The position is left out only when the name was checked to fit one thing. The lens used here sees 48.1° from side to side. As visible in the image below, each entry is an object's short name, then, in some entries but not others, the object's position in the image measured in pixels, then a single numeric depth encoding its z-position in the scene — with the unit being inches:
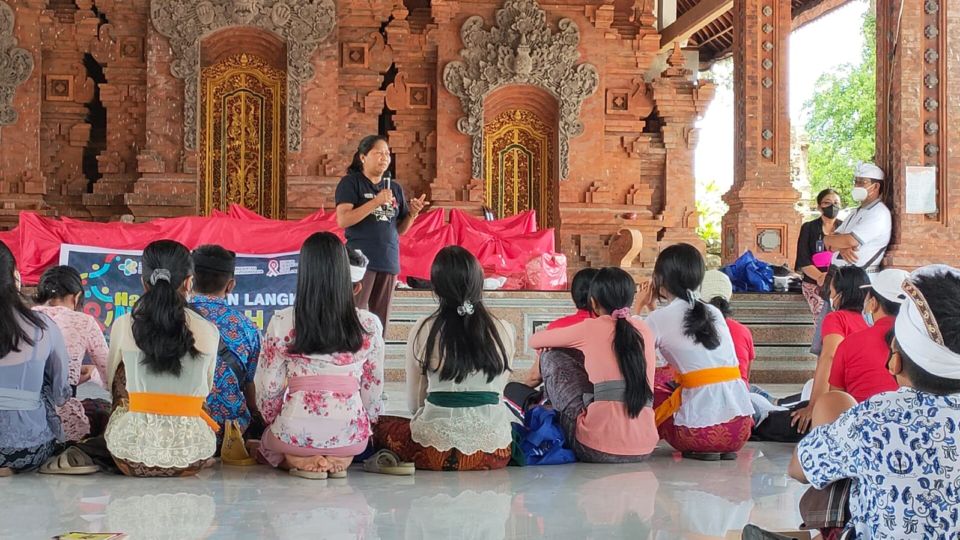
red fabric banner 315.0
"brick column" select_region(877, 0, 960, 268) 325.7
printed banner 294.8
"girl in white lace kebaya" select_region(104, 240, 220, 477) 152.5
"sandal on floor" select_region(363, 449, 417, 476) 163.3
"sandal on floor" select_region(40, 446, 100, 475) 158.4
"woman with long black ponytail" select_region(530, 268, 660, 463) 172.1
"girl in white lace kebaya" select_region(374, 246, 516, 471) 161.8
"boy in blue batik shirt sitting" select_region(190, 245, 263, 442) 171.2
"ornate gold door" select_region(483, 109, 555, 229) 538.0
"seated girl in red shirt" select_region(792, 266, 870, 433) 189.6
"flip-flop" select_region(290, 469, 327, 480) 157.4
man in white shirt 302.0
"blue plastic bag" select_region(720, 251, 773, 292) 333.4
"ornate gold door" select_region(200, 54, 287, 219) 514.0
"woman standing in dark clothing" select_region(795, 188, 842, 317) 310.2
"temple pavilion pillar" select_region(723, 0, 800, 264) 421.7
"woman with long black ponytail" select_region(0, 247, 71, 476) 150.3
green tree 1085.8
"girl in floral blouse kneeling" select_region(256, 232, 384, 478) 152.9
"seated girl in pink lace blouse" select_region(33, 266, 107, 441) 172.6
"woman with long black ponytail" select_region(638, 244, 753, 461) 179.9
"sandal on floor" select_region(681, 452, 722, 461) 184.9
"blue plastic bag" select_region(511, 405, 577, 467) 176.4
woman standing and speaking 218.1
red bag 371.9
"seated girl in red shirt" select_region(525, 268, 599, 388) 185.8
